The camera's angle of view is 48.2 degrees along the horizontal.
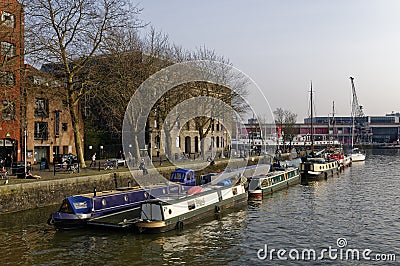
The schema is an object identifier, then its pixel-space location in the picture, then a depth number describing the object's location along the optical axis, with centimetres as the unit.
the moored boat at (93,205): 2506
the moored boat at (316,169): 5544
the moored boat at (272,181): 3797
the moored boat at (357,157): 9238
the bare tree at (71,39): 3444
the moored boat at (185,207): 2423
